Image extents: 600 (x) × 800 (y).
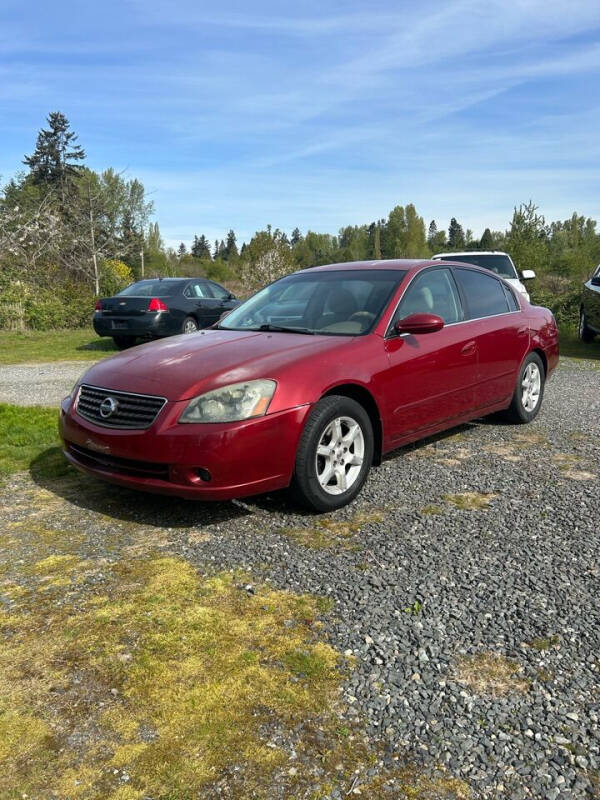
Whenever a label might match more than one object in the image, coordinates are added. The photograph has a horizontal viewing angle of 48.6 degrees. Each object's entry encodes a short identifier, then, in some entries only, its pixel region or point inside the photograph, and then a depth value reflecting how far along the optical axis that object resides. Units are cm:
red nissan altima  383
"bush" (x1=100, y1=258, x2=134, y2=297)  2198
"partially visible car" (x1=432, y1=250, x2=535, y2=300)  1314
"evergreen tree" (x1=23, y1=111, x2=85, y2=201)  6328
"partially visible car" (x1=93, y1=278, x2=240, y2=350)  1320
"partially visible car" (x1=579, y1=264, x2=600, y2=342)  1263
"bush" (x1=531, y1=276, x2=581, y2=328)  1644
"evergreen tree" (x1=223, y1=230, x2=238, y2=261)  11715
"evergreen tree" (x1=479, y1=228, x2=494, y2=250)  8118
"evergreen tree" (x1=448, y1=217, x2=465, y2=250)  10774
